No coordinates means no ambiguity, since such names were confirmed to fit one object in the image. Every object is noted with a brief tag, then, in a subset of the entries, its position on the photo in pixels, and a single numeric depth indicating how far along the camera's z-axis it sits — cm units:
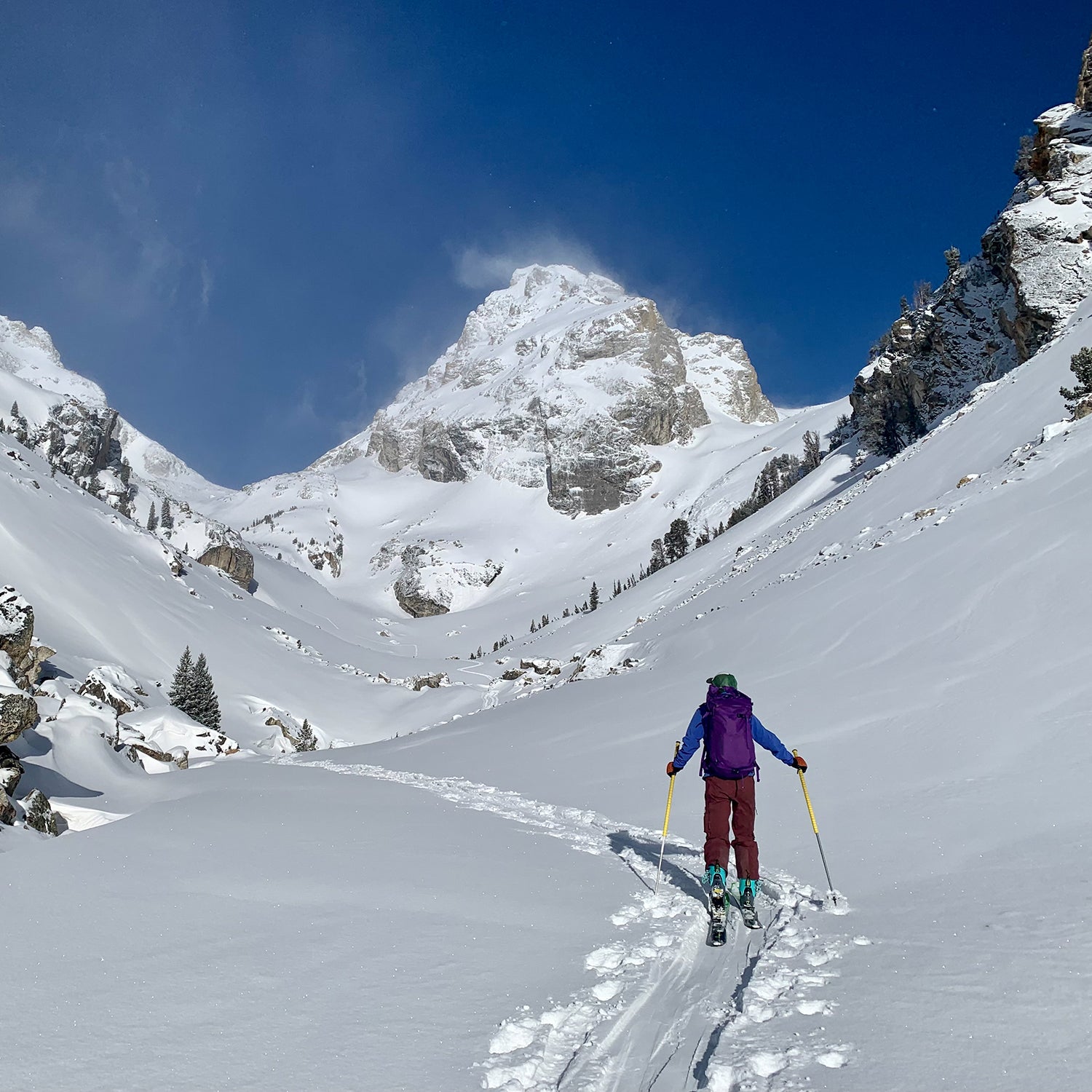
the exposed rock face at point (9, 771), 820
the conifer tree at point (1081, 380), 2586
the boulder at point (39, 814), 848
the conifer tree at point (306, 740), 3766
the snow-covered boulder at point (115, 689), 2616
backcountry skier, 590
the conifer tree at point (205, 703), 3488
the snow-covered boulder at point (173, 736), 2206
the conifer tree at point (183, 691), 3478
